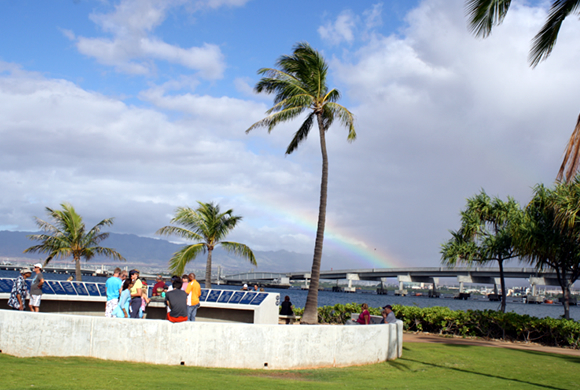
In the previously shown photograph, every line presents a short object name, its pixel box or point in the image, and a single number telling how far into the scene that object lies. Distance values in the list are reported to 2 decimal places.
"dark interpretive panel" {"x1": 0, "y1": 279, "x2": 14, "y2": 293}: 15.10
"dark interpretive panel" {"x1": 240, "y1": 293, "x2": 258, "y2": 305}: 16.32
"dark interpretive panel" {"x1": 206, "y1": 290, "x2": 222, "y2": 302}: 16.91
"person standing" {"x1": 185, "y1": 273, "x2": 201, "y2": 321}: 12.63
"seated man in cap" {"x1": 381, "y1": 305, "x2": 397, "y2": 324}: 13.57
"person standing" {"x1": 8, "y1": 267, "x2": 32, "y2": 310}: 12.47
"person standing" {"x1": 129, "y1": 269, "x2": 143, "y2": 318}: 12.36
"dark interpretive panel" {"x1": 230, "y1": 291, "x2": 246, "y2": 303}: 16.50
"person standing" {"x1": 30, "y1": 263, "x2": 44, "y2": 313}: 12.66
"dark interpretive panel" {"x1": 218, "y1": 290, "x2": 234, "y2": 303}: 16.69
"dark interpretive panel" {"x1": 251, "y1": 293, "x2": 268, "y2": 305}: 16.06
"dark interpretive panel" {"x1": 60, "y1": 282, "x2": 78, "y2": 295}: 16.36
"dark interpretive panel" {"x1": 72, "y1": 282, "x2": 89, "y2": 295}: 16.72
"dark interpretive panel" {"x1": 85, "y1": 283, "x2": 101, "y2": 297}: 16.97
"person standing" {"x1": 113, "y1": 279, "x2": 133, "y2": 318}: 11.70
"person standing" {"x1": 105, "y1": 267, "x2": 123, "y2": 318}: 11.77
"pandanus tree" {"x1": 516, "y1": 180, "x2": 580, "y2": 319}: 19.52
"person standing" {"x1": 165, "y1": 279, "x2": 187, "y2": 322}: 9.56
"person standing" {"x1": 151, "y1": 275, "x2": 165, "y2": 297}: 16.28
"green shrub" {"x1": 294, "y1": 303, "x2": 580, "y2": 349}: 17.32
